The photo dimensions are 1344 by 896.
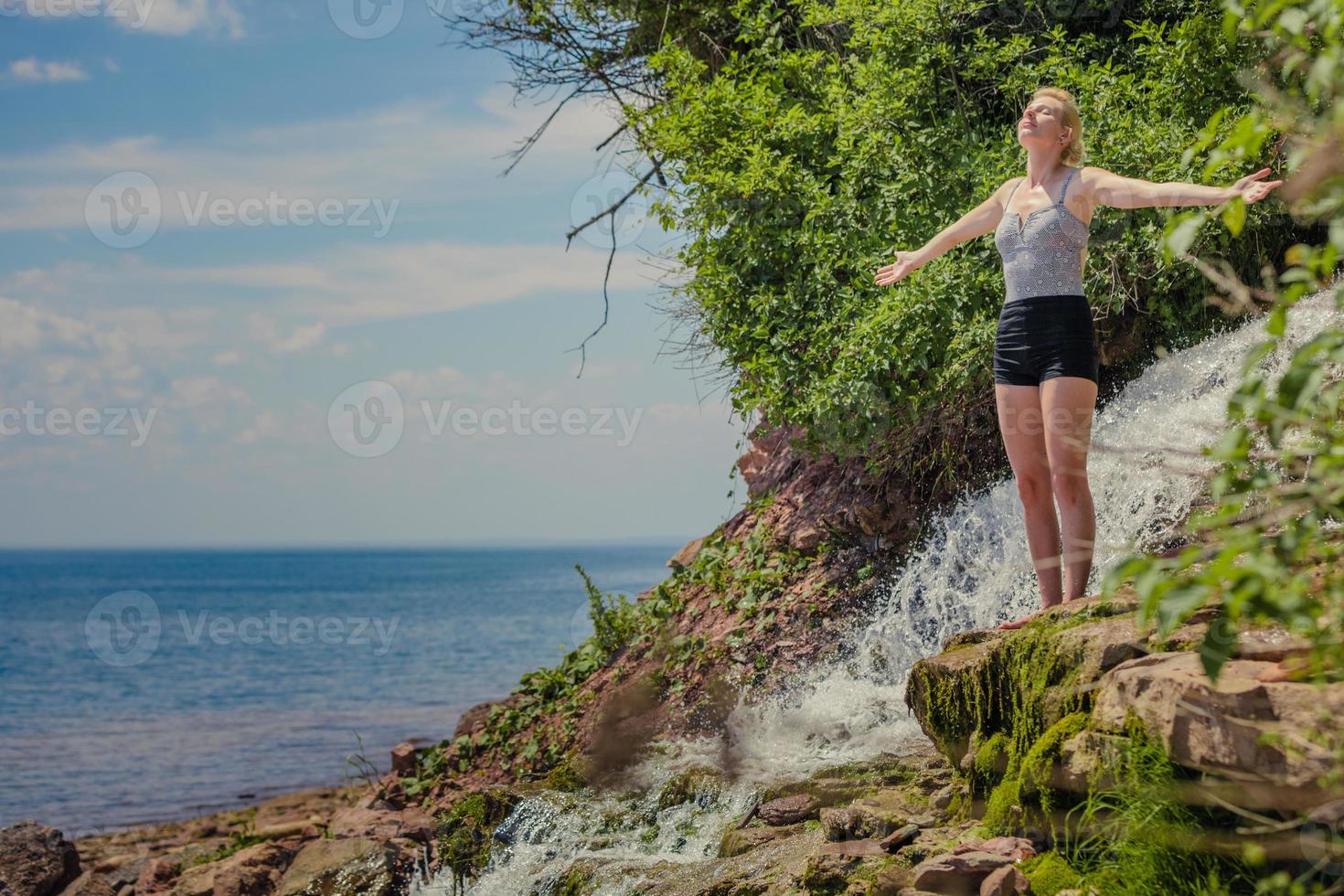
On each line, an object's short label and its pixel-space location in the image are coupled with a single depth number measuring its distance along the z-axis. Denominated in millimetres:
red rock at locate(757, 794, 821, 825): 5652
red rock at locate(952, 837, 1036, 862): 4062
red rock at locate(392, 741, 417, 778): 10414
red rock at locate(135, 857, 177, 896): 9391
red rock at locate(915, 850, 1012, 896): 4000
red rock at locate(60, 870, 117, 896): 9312
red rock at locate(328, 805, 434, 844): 8375
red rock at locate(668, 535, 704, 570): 11875
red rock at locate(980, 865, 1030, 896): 3844
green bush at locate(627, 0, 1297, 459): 8016
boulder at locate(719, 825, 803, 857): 5543
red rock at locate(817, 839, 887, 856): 4629
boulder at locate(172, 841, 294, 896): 8289
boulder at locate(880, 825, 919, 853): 4633
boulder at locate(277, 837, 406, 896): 7766
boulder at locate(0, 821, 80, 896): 9367
